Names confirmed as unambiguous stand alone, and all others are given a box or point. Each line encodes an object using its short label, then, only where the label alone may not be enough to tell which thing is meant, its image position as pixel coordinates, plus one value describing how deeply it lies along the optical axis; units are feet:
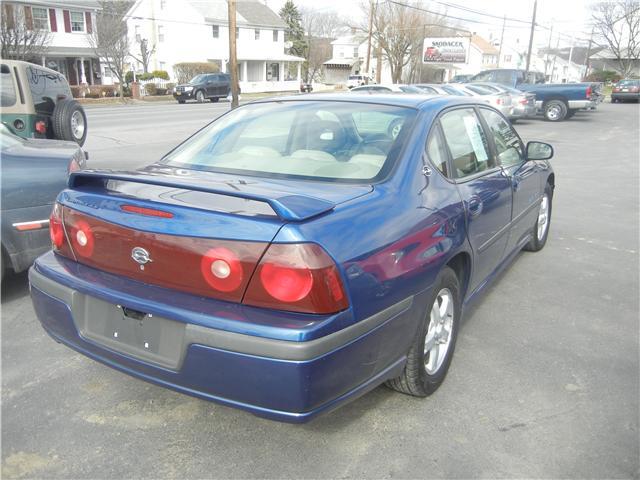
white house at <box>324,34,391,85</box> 242.58
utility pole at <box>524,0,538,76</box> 132.16
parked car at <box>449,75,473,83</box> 95.71
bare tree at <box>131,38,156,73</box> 124.41
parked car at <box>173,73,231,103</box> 103.65
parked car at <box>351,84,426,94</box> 48.49
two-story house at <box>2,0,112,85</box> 124.57
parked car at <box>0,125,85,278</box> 12.96
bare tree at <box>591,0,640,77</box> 198.37
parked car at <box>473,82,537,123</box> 62.59
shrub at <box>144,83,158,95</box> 120.78
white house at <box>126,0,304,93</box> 148.66
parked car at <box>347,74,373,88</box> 155.02
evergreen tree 221.25
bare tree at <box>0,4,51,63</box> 86.33
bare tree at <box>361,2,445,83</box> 166.61
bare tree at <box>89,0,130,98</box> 110.01
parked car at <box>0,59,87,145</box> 27.45
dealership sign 160.66
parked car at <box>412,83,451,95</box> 52.10
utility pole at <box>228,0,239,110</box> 57.57
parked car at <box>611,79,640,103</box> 107.45
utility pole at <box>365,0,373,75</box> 114.42
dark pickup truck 66.95
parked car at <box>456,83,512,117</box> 59.57
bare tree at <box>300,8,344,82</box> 227.98
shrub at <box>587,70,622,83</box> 192.67
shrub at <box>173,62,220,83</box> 131.64
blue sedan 6.66
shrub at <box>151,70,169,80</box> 131.13
